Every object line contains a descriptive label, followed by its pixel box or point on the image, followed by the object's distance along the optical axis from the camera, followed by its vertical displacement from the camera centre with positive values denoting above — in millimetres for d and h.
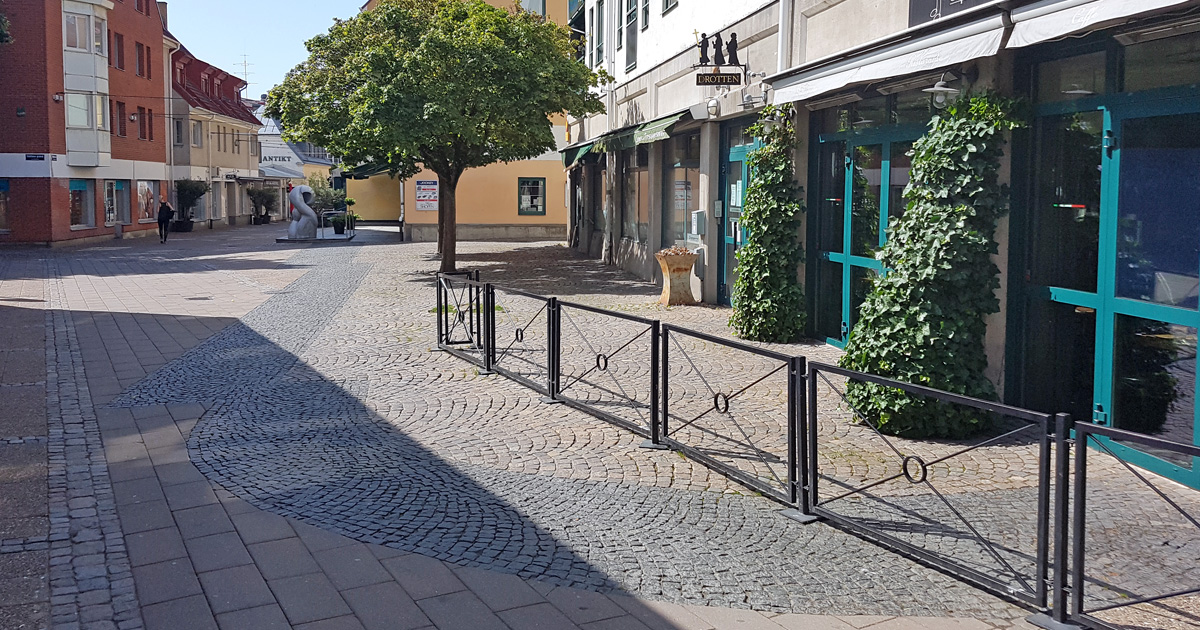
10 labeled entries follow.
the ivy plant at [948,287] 7098 -320
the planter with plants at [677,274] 15148 -522
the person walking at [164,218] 37625 +559
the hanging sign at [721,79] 13234 +1996
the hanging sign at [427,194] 37250 +1481
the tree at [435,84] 18812 +2829
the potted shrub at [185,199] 46906 +1562
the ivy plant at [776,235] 11484 +39
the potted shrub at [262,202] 59594 +1854
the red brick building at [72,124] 33875 +3745
